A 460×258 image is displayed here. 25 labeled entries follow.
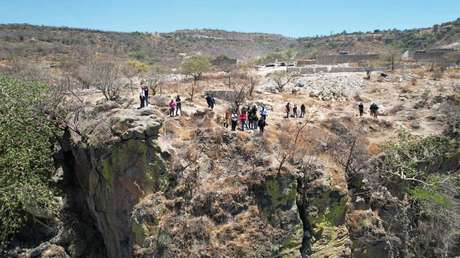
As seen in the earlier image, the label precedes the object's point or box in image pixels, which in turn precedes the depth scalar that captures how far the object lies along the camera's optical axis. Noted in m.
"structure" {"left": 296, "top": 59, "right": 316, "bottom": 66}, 42.06
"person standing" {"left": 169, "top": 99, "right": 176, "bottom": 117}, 19.22
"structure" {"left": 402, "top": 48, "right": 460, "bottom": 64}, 40.06
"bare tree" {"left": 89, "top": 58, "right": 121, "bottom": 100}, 21.89
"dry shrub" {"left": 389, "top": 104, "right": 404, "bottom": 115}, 24.80
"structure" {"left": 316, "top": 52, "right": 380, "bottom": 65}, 43.29
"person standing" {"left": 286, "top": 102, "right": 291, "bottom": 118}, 21.69
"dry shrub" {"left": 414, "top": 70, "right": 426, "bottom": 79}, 32.47
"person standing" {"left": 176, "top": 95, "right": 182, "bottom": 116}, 19.26
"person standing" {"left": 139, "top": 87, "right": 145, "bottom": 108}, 18.95
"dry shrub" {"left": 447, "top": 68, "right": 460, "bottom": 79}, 31.73
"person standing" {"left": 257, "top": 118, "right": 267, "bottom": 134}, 18.61
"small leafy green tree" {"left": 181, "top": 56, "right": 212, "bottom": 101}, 34.28
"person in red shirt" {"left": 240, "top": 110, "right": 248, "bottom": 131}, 18.94
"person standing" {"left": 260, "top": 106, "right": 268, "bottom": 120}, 18.88
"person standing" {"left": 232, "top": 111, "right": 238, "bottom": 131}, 18.50
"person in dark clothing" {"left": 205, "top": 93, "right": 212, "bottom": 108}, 20.98
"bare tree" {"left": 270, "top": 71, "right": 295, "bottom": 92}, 30.06
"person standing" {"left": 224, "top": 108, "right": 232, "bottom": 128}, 19.42
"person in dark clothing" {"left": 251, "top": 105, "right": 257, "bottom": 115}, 19.17
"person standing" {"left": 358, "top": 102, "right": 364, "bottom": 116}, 22.81
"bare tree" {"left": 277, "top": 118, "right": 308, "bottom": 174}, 17.16
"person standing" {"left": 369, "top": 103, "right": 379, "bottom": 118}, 22.94
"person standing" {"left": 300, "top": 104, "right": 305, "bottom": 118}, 22.11
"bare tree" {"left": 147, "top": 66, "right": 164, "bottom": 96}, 24.59
